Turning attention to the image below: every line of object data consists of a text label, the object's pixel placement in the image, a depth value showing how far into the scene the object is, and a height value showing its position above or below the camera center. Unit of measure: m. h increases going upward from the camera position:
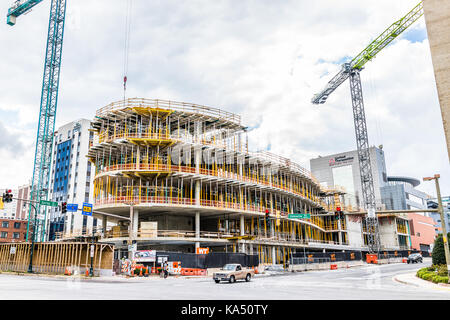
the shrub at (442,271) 26.70 -1.68
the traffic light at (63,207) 33.12 +4.11
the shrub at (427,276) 26.61 -1.98
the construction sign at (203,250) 46.22 +0.24
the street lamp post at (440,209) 23.83 +2.34
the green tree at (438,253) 33.88 -0.50
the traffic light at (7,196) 30.03 +4.68
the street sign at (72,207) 34.63 +4.29
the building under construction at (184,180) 51.56 +10.27
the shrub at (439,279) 23.81 -1.97
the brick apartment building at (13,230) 109.38 +7.50
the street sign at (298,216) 39.74 +3.57
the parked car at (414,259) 62.17 -1.77
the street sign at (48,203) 34.62 +4.70
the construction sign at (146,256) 39.22 -0.28
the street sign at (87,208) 35.94 +4.28
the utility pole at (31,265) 42.03 -1.08
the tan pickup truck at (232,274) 28.02 -1.67
